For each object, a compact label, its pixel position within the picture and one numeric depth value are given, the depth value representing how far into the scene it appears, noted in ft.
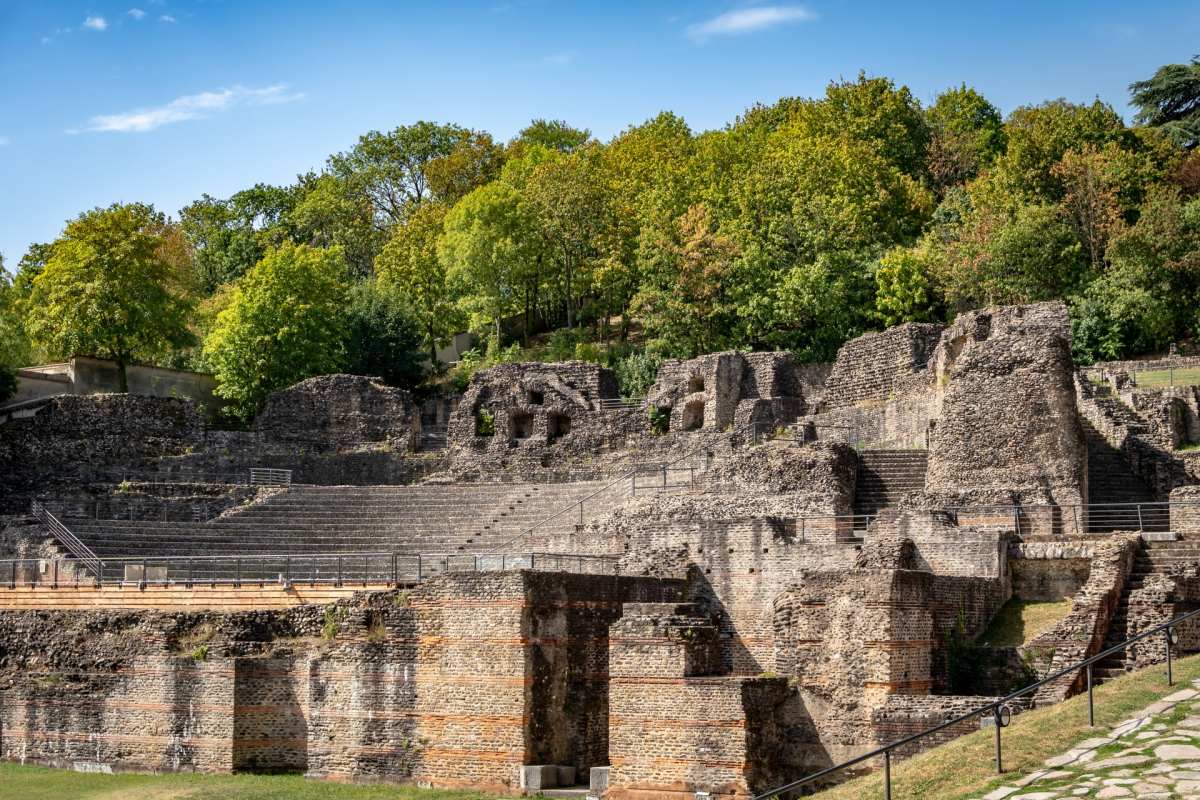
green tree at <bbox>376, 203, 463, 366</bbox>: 209.13
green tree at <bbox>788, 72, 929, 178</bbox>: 216.33
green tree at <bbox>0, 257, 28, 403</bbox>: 172.96
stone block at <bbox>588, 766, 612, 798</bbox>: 84.43
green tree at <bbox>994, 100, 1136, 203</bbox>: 185.37
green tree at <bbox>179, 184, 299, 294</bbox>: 261.03
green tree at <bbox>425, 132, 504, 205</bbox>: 257.75
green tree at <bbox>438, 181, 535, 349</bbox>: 201.26
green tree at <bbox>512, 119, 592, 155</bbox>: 271.69
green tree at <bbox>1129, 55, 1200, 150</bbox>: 214.48
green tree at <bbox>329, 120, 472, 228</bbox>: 271.28
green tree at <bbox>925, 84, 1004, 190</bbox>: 221.05
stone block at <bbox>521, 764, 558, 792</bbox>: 86.89
